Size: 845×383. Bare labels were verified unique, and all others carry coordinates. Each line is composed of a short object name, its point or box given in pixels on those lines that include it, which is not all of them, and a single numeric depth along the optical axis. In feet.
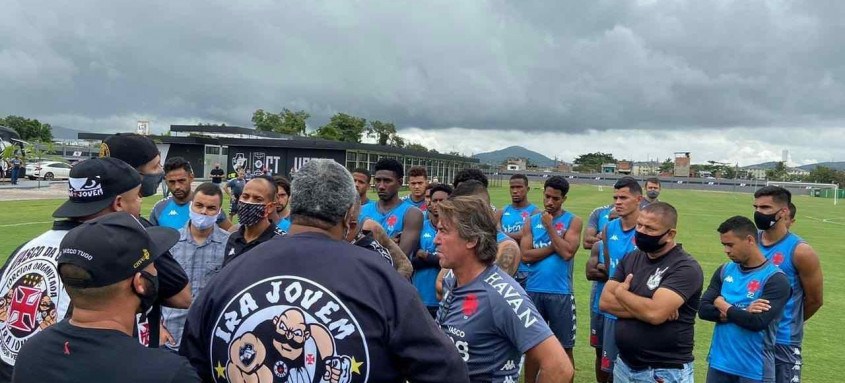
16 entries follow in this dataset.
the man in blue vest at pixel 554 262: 20.17
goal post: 243.40
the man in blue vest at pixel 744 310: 13.44
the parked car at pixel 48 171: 142.92
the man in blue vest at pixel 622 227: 18.88
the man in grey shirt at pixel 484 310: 8.51
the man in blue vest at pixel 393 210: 19.25
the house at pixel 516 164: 366.70
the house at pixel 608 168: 429.63
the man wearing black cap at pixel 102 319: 5.73
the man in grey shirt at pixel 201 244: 16.22
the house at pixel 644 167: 455.13
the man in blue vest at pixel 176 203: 20.79
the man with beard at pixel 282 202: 19.69
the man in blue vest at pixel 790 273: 14.94
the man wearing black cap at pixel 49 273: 7.87
